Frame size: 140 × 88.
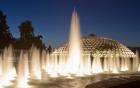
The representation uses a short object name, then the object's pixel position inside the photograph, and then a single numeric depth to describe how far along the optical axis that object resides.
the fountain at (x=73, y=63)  7.92
